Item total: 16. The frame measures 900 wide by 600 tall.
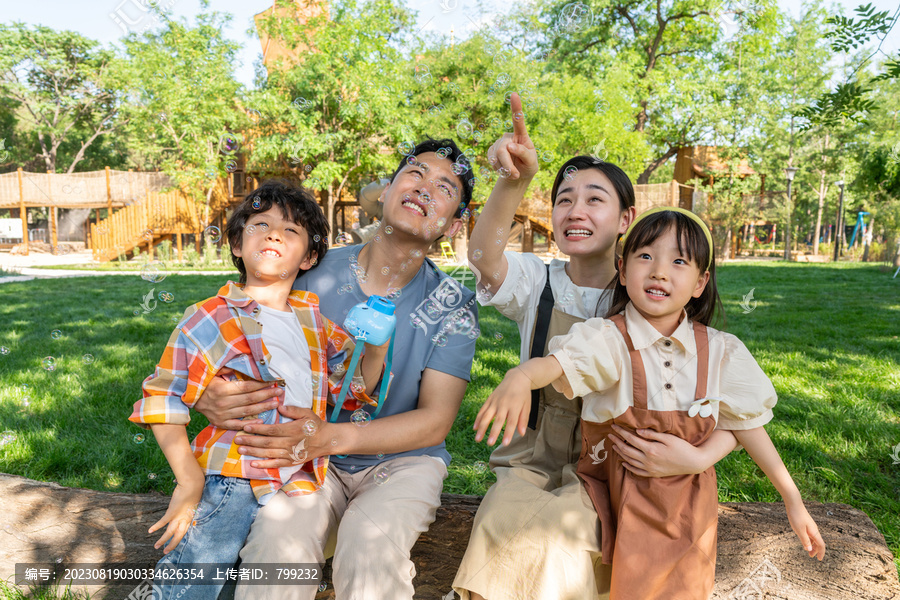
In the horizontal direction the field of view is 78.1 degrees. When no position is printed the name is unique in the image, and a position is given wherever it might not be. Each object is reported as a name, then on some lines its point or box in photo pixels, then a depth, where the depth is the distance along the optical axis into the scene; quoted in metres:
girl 1.67
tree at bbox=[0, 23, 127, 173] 25.44
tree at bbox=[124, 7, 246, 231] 15.10
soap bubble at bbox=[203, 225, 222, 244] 2.52
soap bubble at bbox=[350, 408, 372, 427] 1.95
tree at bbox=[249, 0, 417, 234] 10.03
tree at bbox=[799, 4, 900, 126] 3.06
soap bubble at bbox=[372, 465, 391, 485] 1.90
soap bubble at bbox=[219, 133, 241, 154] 3.26
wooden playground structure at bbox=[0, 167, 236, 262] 17.41
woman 1.66
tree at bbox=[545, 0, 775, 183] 17.28
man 1.61
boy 1.63
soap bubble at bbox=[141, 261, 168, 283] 2.62
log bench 1.94
